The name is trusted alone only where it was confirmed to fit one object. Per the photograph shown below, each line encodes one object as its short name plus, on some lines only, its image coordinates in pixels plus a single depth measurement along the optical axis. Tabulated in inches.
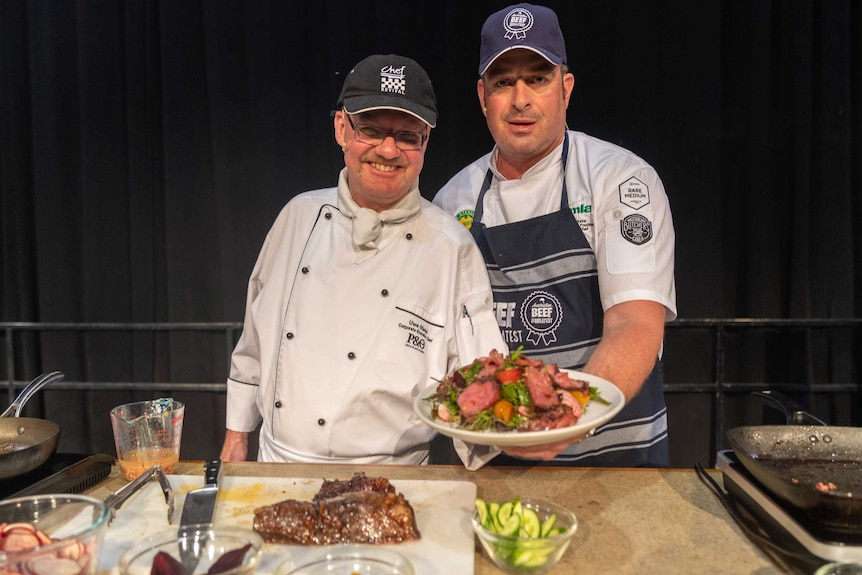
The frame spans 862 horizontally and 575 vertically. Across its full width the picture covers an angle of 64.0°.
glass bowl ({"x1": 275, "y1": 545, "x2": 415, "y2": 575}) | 45.9
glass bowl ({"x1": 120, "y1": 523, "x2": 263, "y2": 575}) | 45.2
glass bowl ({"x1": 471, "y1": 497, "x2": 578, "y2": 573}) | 46.4
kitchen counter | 50.1
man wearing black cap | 78.0
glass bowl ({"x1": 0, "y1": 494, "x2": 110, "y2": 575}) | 39.7
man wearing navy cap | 82.6
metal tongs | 54.1
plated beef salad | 56.5
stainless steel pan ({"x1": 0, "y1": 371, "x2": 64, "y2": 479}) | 58.0
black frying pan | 46.2
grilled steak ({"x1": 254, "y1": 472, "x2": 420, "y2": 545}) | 52.7
